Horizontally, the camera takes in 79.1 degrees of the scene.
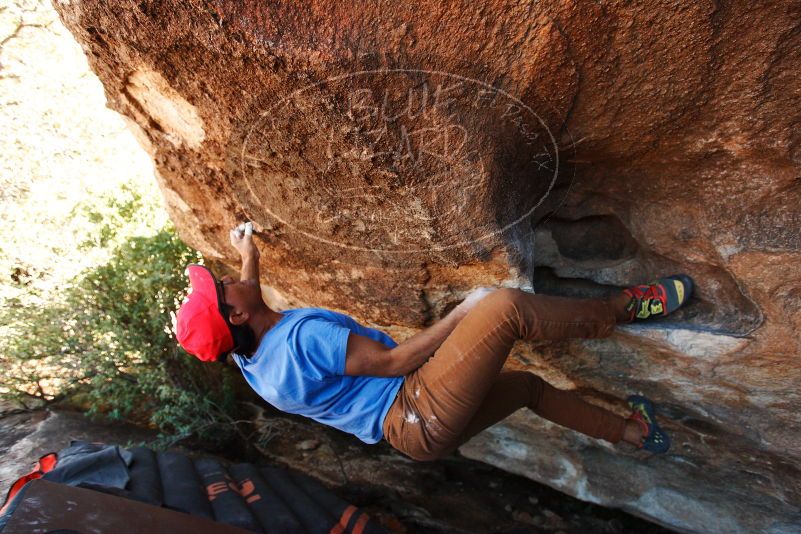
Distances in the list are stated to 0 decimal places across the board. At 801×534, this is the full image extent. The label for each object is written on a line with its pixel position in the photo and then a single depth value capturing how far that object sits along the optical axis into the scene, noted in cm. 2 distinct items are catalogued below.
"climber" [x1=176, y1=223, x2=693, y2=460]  185
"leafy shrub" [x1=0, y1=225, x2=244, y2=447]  369
